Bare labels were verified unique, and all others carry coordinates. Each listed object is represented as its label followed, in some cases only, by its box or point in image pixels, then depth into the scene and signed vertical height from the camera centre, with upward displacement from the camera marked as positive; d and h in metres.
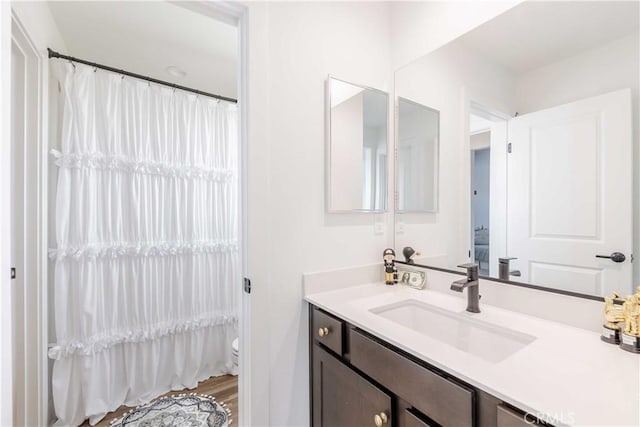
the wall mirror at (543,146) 0.85 +0.24
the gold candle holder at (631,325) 0.71 -0.30
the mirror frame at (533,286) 0.87 -0.28
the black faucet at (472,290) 1.05 -0.31
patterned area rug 1.63 -1.27
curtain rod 1.54 +0.90
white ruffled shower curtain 1.63 -0.21
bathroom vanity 0.56 -0.40
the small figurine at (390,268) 1.46 -0.31
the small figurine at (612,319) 0.76 -0.31
